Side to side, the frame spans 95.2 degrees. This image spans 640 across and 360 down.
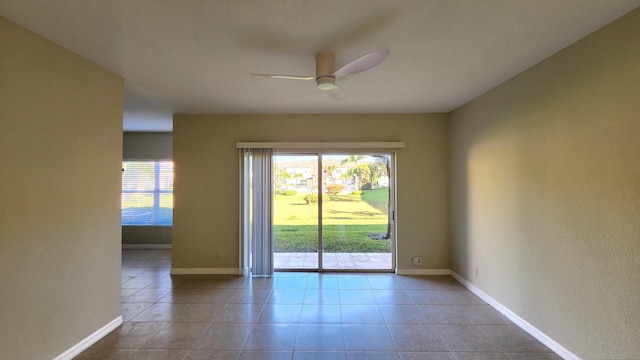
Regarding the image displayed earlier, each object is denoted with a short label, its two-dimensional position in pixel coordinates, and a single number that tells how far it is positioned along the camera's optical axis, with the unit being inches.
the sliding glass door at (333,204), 183.0
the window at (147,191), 254.7
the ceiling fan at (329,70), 83.6
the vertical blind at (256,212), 176.2
